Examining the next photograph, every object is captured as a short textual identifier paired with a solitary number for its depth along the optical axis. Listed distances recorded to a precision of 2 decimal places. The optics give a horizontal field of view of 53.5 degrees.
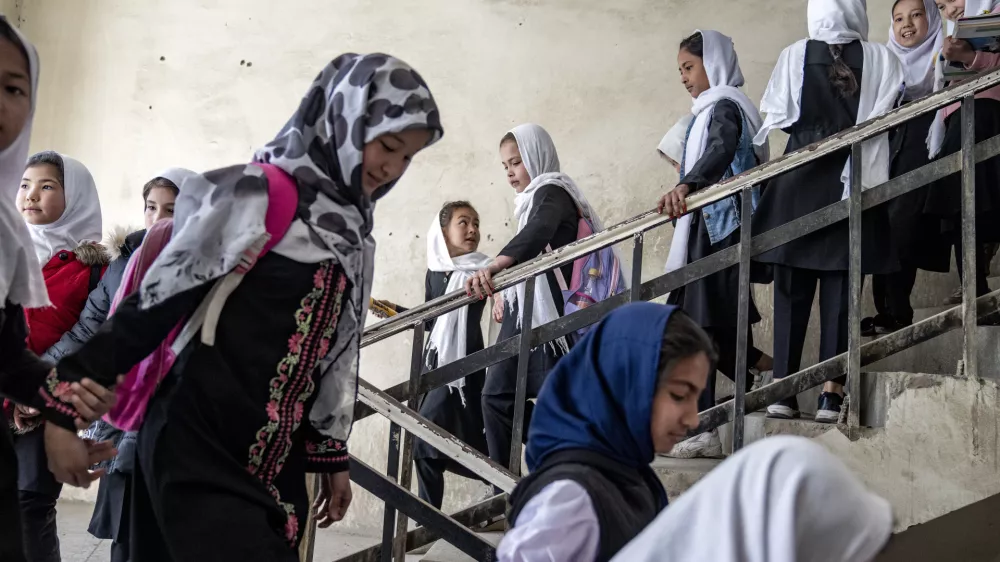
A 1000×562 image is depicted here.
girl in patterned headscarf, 1.64
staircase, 2.63
